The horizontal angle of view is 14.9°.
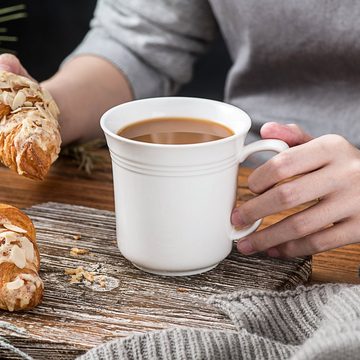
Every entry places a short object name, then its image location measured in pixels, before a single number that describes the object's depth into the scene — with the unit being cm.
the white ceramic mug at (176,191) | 82
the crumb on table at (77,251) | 88
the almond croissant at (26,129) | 82
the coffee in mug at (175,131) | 84
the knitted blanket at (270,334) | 75
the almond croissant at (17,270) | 80
